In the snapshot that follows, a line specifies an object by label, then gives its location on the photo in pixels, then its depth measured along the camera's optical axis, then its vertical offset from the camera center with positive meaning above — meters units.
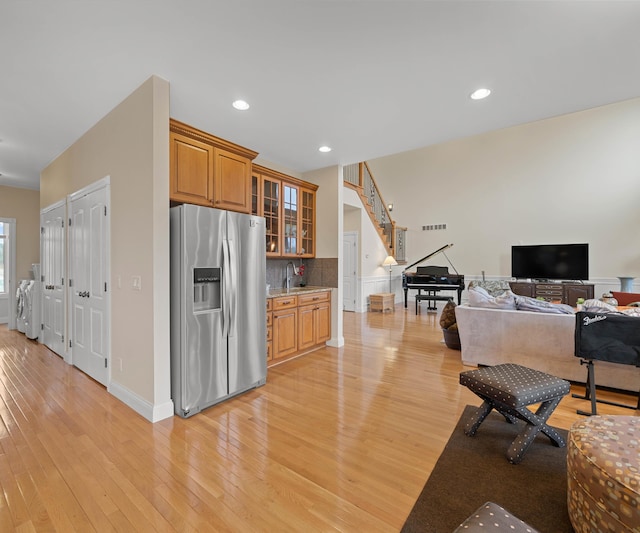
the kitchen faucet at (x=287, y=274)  4.93 -0.17
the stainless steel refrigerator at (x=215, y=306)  2.61 -0.39
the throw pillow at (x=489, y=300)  3.64 -0.46
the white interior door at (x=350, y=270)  7.99 -0.17
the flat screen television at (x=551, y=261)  7.09 +0.02
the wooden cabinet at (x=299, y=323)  3.85 -0.82
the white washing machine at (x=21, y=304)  5.46 -0.70
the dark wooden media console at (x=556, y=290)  6.84 -0.65
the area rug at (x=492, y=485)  1.54 -1.30
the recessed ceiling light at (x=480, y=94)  2.64 +1.49
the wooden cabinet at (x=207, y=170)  2.83 +0.96
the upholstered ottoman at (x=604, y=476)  1.18 -0.89
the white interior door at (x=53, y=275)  4.18 -0.13
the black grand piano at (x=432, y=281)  7.67 -0.47
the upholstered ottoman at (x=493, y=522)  1.03 -0.91
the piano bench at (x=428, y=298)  7.57 -0.88
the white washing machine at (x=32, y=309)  5.05 -0.73
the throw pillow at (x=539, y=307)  3.41 -0.51
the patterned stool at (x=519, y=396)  2.00 -0.90
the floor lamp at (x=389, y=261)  8.84 +0.06
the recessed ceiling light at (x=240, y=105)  2.83 +1.51
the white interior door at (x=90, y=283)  3.19 -0.20
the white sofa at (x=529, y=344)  3.03 -0.93
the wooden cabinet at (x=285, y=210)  4.18 +0.80
